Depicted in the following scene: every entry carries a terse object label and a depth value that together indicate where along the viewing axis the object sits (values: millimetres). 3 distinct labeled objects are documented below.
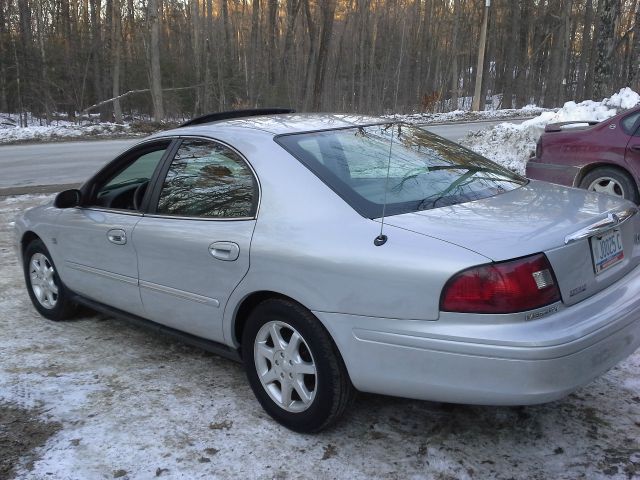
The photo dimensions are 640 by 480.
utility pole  27872
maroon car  7402
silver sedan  2434
